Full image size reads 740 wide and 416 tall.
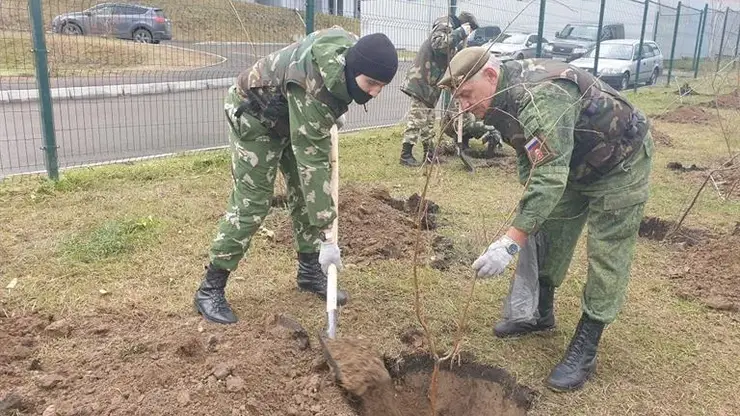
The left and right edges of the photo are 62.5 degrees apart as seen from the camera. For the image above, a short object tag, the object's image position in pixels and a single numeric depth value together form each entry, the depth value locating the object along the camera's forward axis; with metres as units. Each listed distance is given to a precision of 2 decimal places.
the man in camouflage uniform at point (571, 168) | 2.42
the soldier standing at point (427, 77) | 6.13
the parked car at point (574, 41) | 14.75
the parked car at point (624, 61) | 15.57
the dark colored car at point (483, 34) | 9.66
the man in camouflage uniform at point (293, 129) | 2.62
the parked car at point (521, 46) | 13.89
